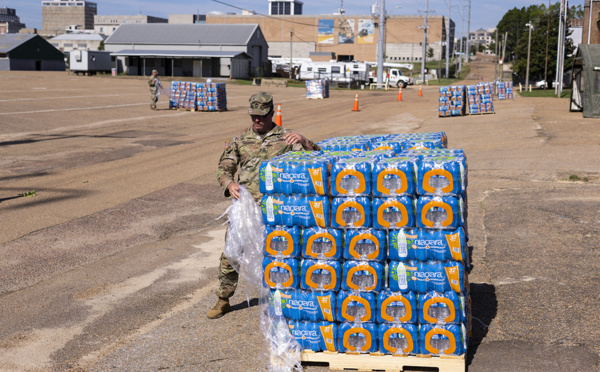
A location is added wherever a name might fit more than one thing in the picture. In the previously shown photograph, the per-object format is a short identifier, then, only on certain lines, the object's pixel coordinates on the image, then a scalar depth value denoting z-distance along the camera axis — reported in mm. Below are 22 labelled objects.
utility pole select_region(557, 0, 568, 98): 46438
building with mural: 130000
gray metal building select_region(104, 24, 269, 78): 80438
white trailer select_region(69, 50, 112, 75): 81750
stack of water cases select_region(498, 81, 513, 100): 45625
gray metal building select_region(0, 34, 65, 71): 88312
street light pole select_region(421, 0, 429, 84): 79969
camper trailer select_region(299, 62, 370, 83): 69000
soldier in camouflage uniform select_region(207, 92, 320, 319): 6152
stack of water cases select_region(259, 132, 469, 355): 5070
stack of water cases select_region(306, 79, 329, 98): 46844
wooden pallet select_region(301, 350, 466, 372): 5074
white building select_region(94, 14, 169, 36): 197212
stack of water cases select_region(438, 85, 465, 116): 31141
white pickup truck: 71125
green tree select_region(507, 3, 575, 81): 69688
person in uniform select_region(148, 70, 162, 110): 31148
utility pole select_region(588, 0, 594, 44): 54250
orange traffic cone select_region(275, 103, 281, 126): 24047
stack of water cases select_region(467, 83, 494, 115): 31344
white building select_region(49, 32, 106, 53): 135512
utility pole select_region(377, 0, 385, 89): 59978
